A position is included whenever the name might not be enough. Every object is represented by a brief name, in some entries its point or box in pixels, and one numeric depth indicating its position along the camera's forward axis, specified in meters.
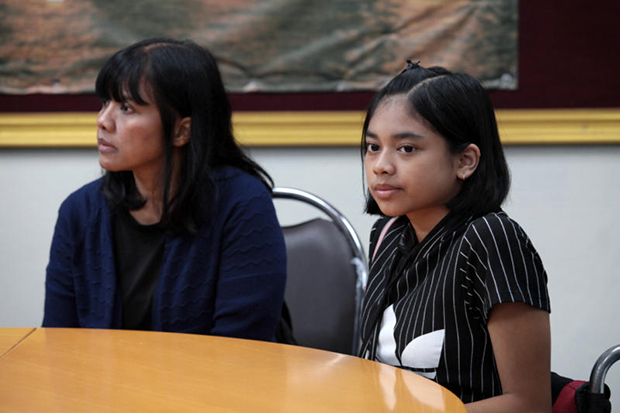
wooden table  2.72
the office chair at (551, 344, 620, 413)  2.85
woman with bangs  3.35
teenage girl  2.91
